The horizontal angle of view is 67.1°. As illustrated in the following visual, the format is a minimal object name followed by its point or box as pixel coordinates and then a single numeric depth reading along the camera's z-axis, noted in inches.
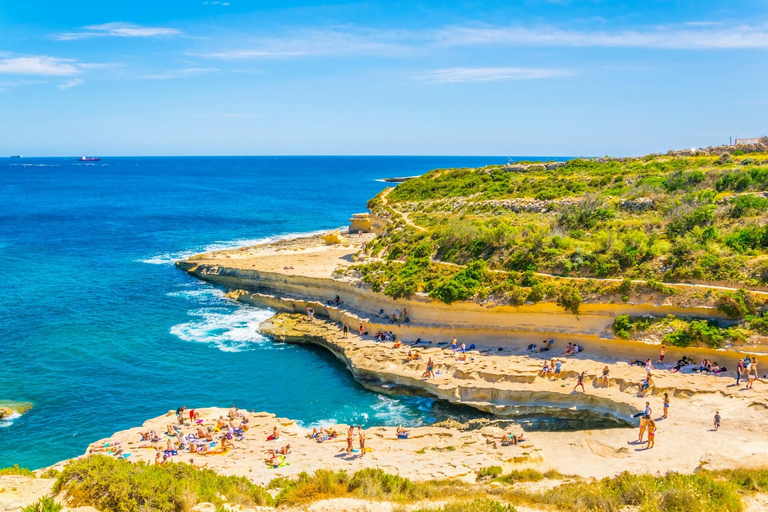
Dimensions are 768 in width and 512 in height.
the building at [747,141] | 2313.5
